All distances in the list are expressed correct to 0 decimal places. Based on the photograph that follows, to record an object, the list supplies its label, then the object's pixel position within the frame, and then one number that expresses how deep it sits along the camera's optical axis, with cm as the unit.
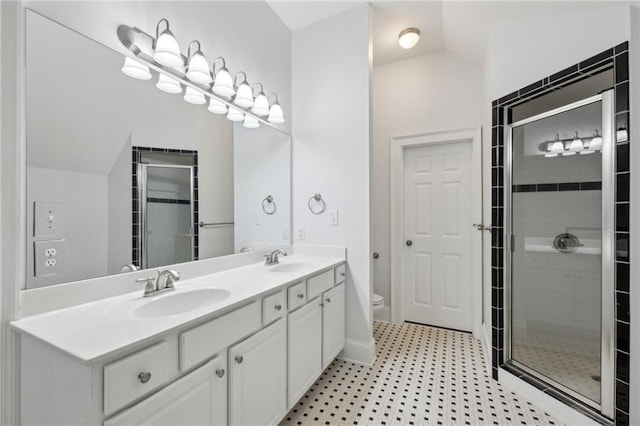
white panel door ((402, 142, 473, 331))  287
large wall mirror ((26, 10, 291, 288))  112
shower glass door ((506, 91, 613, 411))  160
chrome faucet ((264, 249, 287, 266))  213
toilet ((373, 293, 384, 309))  278
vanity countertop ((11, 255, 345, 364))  82
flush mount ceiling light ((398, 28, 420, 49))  253
